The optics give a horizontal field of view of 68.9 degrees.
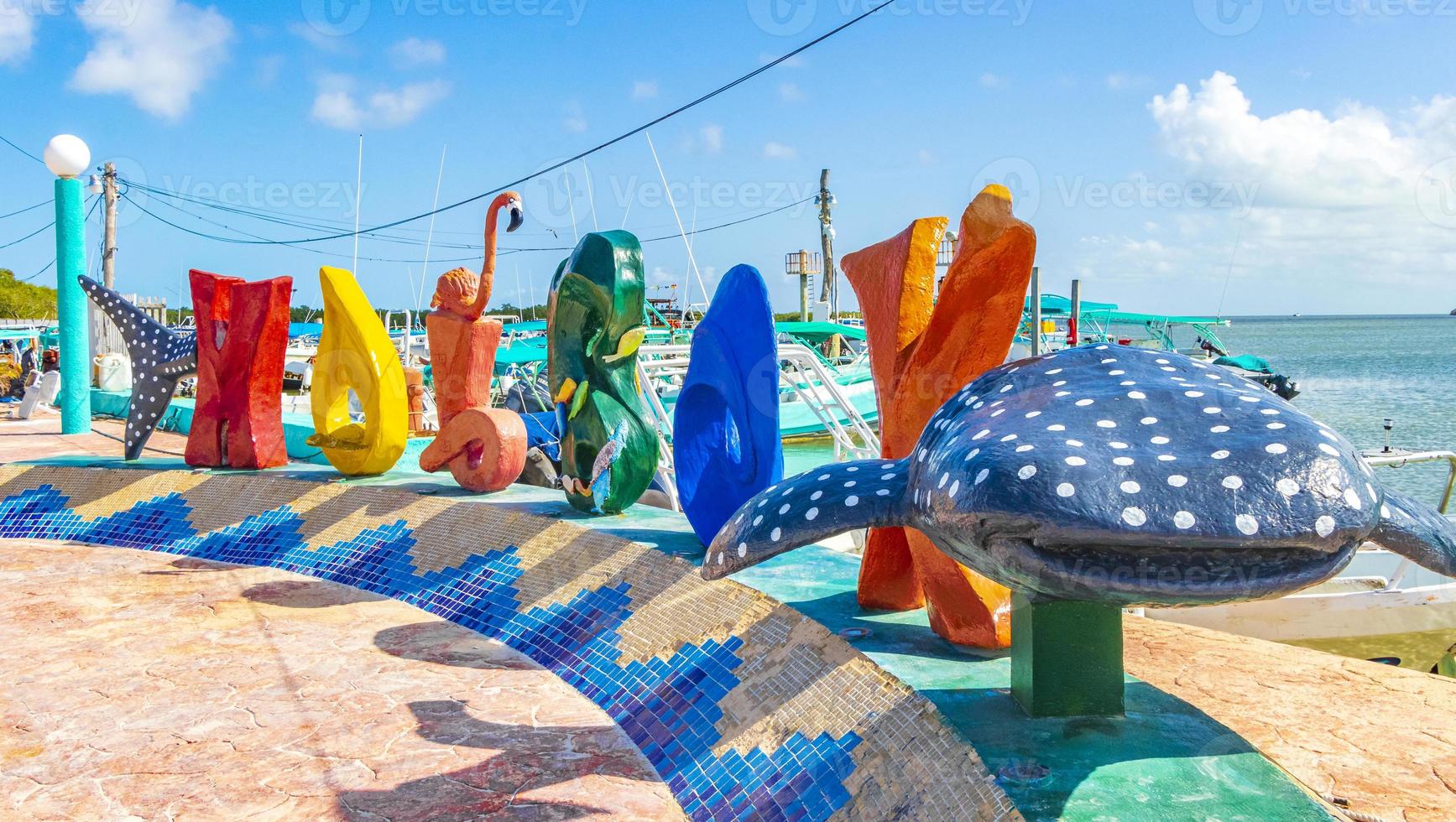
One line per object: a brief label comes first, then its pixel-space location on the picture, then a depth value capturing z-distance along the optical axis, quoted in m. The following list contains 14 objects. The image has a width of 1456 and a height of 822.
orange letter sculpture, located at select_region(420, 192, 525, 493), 8.51
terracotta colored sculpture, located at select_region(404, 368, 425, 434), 16.36
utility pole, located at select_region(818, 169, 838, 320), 28.11
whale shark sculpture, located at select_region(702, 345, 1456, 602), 2.19
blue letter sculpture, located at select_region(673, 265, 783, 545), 5.97
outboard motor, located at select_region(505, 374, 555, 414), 17.98
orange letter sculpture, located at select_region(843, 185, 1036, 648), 4.44
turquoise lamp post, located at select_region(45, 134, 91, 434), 12.16
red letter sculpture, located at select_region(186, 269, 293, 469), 9.45
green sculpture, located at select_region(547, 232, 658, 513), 7.32
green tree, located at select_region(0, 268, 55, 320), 55.91
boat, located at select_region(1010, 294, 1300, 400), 27.55
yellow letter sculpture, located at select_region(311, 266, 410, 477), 9.10
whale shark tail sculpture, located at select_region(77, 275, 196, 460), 10.01
